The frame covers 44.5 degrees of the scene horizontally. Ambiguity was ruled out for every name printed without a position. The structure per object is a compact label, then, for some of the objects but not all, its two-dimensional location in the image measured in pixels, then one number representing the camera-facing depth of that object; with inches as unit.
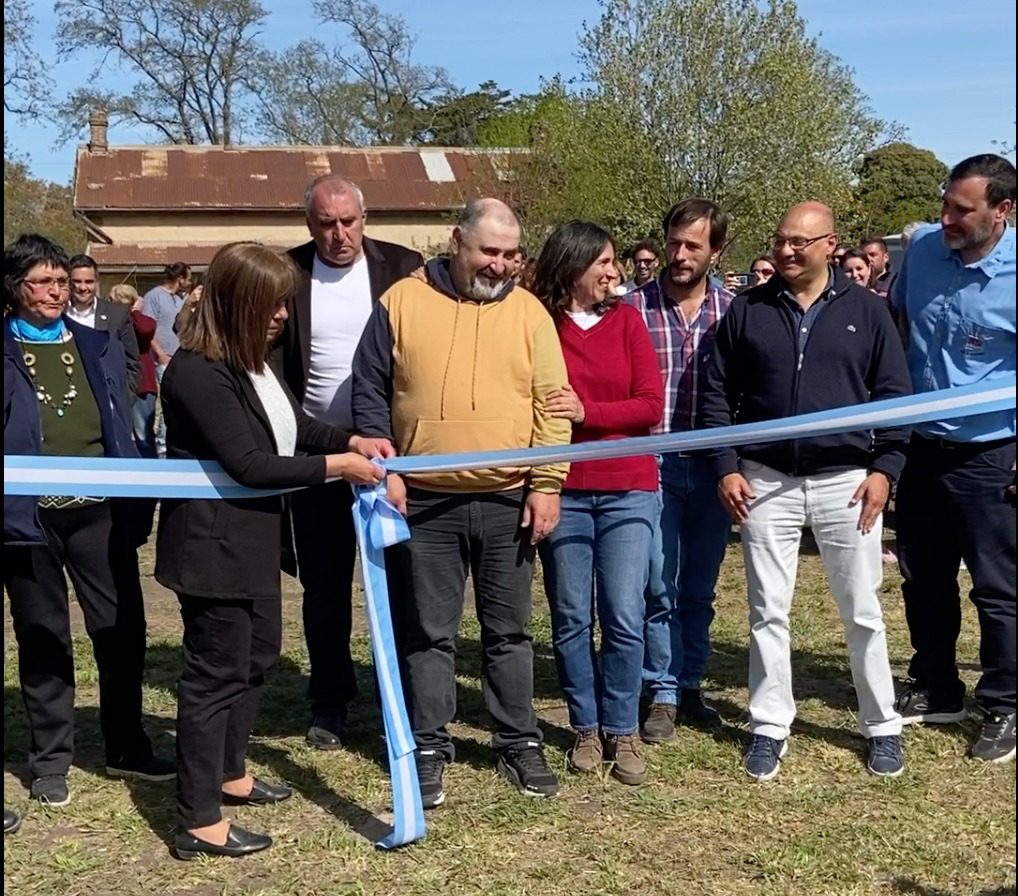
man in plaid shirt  192.1
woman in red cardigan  179.0
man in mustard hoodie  167.5
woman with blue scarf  169.2
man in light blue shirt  178.4
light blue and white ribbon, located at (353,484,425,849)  161.2
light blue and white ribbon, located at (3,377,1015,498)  155.9
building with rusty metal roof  1483.4
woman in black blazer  153.1
